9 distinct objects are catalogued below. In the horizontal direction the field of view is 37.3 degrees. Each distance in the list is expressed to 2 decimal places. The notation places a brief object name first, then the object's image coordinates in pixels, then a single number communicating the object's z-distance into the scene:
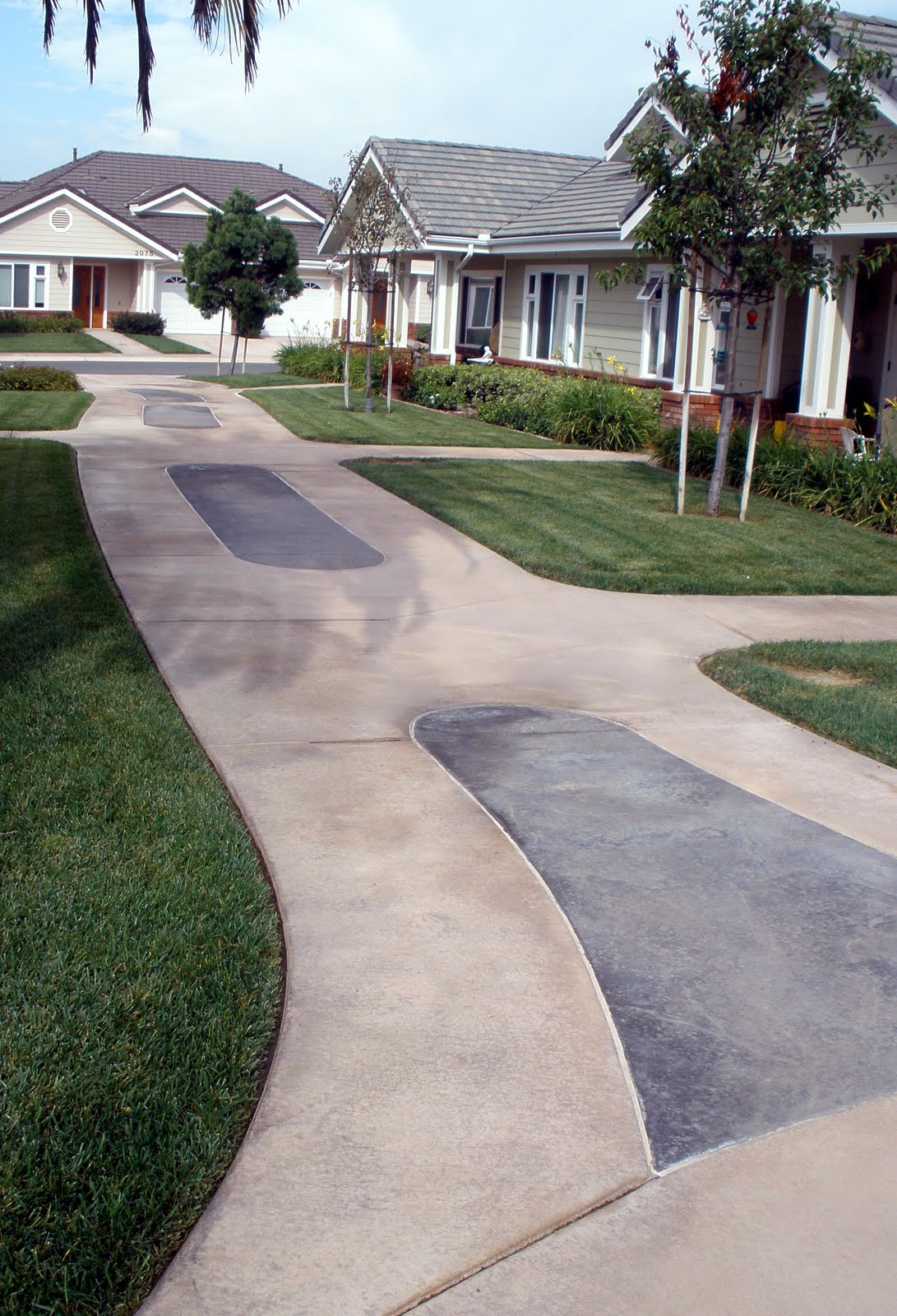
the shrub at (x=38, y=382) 23.05
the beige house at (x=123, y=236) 48.69
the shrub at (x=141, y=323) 46.53
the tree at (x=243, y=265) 29.81
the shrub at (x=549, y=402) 18.08
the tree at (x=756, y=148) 11.19
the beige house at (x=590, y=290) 15.20
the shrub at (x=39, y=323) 43.72
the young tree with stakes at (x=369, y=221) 20.44
